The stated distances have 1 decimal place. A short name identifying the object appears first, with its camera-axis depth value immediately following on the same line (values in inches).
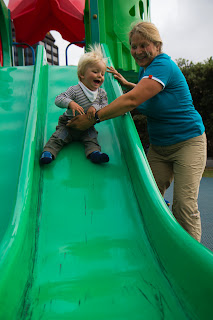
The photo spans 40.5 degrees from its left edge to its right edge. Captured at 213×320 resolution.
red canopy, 309.6
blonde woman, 84.8
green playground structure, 51.7
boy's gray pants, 103.7
